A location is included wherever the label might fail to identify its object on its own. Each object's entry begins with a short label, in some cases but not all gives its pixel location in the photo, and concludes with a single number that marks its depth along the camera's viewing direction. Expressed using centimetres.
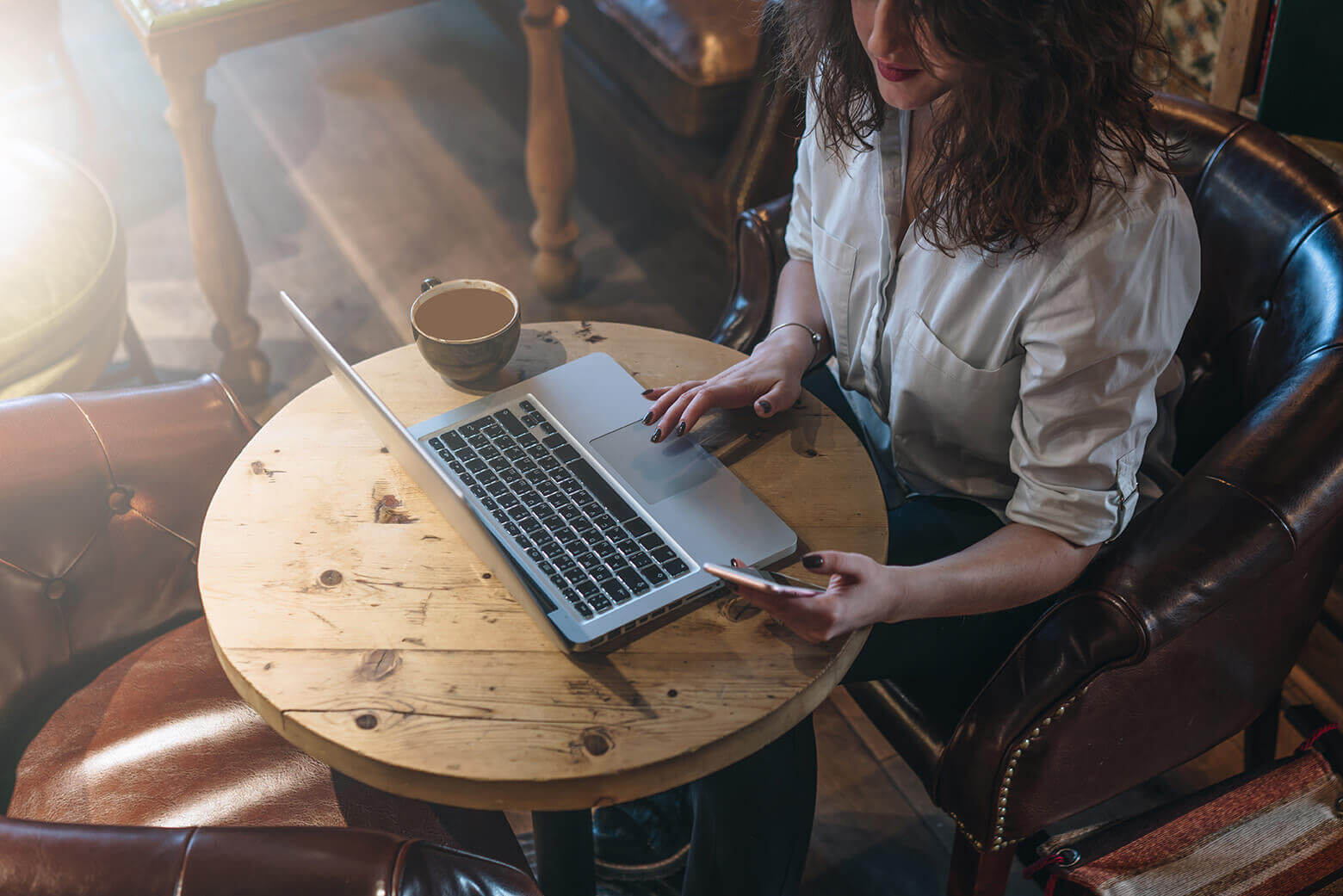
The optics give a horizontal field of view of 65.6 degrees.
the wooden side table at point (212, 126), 185
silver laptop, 95
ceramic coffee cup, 116
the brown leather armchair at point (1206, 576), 101
